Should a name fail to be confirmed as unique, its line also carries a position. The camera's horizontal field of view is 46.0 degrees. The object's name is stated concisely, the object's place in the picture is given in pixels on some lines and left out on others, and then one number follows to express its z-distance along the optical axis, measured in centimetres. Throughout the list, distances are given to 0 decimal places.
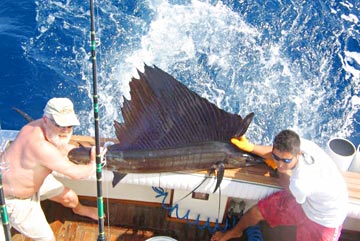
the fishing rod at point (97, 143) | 210
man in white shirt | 231
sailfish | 273
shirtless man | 227
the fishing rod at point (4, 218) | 182
